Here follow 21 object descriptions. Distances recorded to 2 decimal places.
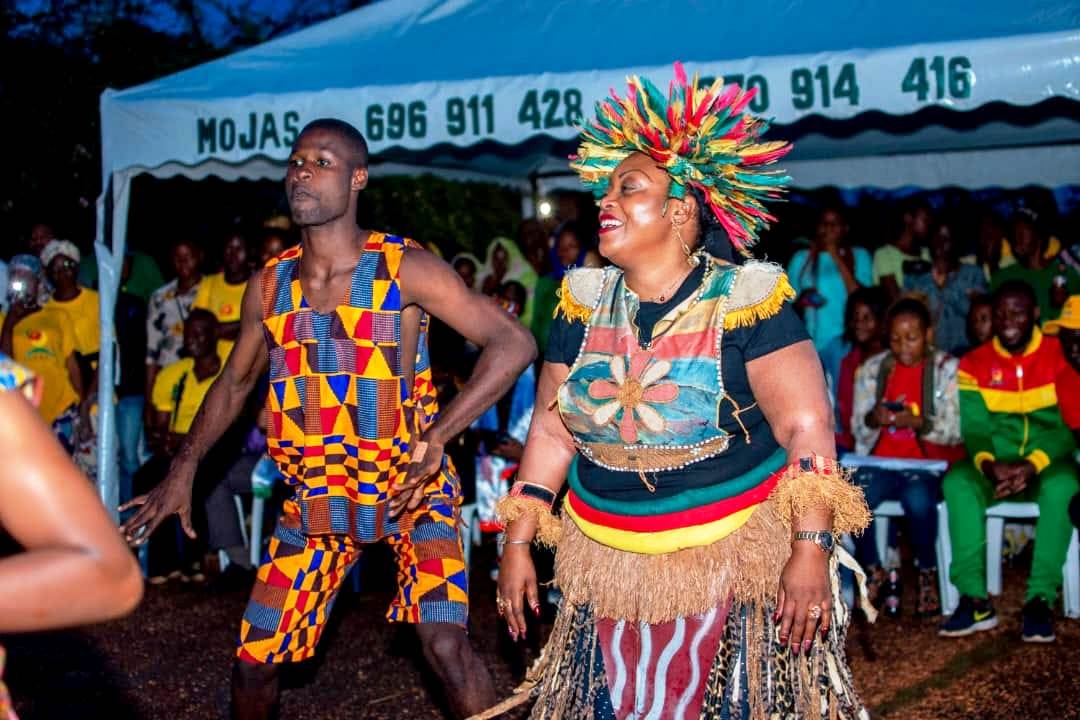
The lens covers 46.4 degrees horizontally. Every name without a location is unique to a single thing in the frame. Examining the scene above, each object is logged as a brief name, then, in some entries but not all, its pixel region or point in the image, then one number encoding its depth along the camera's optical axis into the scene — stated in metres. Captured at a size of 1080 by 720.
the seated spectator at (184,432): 7.51
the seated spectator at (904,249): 9.06
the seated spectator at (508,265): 9.90
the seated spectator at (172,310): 8.16
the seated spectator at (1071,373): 6.45
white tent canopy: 5.98
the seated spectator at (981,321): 7.05
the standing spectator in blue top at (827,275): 8.59
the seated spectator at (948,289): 8.66
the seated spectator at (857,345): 7.25
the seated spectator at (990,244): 8.96
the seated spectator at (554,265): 8.80
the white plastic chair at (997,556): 6.36
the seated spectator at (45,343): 8.31
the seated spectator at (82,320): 8.44
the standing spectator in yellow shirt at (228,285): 8.13
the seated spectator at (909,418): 6.55
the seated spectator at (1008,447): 6.17
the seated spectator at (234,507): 7.36
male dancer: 3.82
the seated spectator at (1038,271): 8.43
